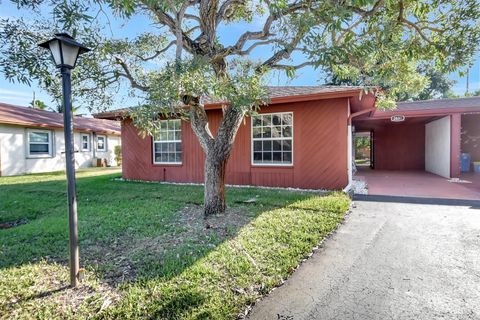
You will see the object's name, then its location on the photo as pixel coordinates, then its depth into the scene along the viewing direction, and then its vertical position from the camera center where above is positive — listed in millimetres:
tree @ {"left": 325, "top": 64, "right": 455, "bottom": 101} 24812 +6095
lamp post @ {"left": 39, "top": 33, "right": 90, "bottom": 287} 2689 +387
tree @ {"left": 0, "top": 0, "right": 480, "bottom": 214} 3371 +1666
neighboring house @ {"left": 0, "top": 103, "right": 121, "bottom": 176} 12805 +851
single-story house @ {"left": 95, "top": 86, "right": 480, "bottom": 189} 7711 +401
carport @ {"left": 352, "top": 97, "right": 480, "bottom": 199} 8484 +131
